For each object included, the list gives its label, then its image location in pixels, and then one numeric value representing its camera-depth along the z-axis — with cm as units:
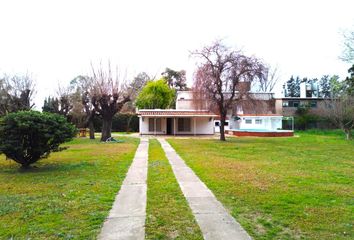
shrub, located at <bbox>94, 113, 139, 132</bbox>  4525
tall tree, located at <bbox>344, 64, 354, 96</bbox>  2596
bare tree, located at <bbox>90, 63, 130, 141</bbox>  2641
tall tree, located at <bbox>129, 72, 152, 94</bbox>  2853
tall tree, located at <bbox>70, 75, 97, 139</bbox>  2865
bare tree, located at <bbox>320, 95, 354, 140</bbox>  3003
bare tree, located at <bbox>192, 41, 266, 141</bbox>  2481
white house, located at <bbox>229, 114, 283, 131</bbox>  4025
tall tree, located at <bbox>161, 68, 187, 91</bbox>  6569
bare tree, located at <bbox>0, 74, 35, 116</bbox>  2906
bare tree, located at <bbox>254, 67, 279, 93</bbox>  2526
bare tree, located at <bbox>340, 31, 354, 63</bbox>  2188
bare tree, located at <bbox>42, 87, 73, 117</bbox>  3081
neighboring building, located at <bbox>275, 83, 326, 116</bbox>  4628
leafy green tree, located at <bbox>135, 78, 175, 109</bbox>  5434
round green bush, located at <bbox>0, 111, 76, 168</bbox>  1025
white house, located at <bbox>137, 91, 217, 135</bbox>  3697
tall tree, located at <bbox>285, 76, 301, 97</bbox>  7694
